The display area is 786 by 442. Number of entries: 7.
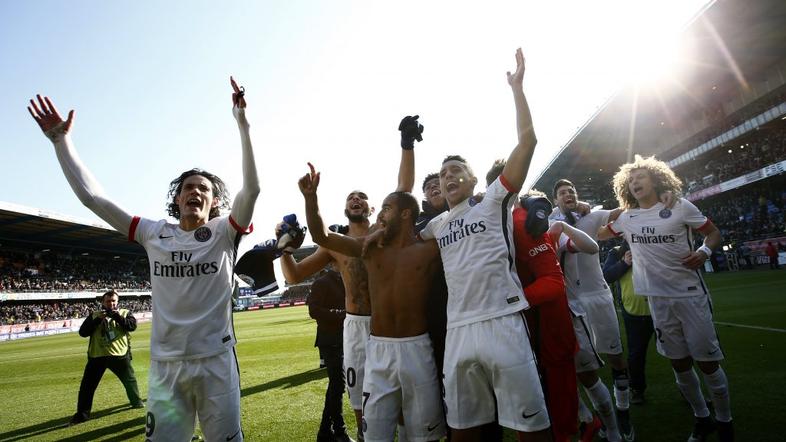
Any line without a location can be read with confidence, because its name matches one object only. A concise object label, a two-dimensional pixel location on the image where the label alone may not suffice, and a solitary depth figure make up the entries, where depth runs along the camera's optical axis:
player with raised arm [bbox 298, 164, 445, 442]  2.67
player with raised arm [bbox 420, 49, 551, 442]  2.38
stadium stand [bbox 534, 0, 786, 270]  23.47
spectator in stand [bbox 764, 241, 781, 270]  21.88
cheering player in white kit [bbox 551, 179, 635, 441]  4.01
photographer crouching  7.07
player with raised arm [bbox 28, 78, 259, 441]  2.62
